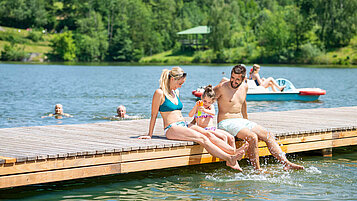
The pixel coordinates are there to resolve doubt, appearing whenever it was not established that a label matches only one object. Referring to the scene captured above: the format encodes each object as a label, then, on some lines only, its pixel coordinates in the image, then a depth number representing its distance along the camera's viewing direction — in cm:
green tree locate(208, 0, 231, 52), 9312
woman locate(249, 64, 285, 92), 2353
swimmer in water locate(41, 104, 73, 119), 1860
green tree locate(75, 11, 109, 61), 10212
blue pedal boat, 2444
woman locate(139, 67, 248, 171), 876
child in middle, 890
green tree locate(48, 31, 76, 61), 9869
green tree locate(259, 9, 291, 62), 8594
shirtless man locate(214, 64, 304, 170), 913
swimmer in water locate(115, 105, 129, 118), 1749
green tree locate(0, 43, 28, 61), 9362
